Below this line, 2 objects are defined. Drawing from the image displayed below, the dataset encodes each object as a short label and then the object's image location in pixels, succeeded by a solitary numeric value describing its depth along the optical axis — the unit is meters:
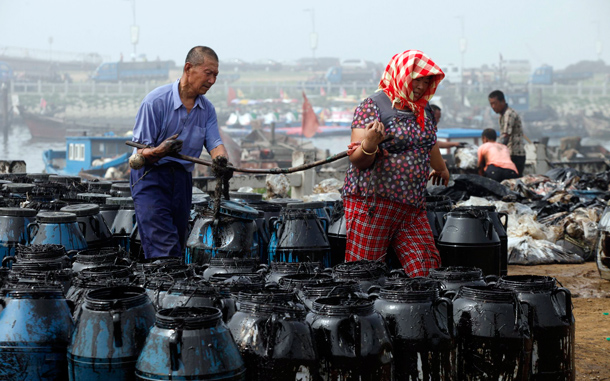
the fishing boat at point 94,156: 31.81
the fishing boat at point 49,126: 70.44
